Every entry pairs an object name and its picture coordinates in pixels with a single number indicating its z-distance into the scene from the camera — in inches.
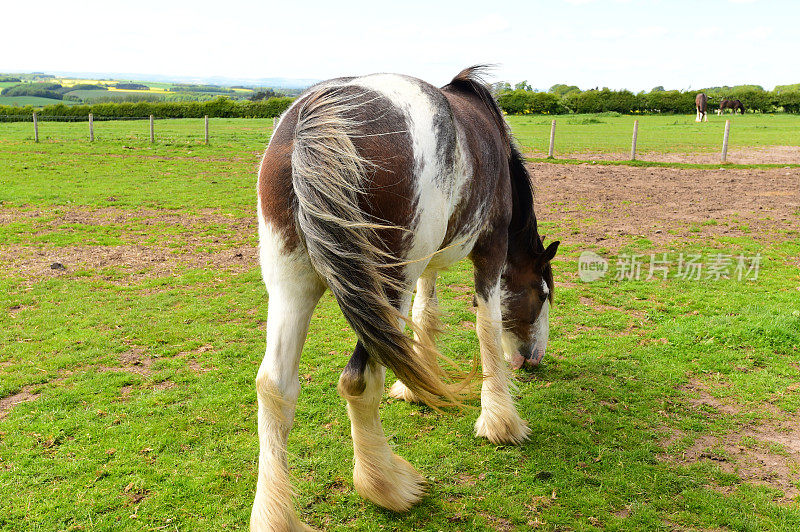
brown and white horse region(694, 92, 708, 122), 1354.6
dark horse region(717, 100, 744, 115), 1638.8
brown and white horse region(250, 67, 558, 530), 97.3
